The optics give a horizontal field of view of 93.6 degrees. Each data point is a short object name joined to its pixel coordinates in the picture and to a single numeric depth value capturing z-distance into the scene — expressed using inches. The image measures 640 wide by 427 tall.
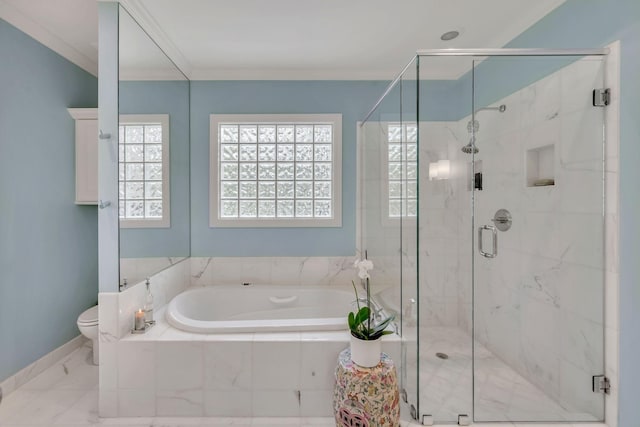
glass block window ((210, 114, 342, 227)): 113.7
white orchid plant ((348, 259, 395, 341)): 60.4
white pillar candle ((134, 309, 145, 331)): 74.6
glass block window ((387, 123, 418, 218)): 67.9
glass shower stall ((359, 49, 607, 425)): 63.5
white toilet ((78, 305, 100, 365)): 83.9
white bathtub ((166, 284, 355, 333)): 103.0
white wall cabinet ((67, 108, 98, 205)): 98.7
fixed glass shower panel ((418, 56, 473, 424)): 69.7
